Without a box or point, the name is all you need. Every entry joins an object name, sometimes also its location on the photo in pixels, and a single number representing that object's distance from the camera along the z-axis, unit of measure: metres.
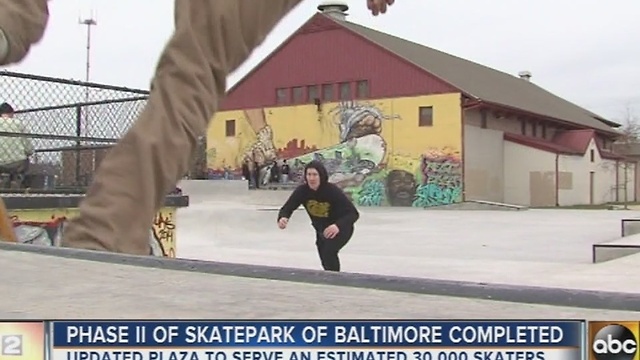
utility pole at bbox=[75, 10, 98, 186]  6.70
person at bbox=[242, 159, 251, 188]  38.34
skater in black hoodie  6.63
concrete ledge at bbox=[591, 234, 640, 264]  10.35
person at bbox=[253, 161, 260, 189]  38.47
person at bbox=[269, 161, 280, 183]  37.59
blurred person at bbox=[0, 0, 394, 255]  2.57
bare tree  46.25
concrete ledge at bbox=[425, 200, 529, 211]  30.38
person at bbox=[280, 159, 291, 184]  37.41
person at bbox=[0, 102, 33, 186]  6.21
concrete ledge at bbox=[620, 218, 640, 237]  15.83
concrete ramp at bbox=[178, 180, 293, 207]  27.39
